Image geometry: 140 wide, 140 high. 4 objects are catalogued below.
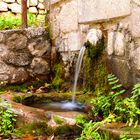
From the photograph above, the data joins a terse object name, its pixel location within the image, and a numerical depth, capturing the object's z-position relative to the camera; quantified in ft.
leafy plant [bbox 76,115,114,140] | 8.01
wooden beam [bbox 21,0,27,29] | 14.84
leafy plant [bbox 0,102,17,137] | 9.02
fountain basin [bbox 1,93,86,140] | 8.68
